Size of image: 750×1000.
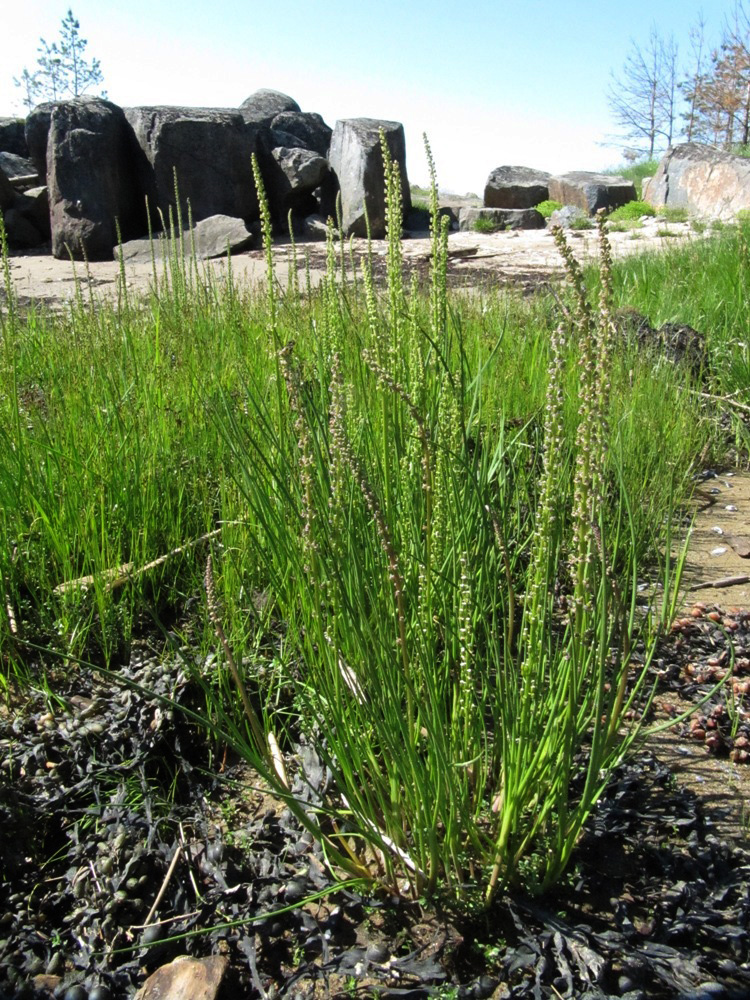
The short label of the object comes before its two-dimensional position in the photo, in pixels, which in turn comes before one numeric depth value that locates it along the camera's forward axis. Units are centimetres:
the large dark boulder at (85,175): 1241
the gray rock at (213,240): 1141
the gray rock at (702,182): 1241
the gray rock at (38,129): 1358
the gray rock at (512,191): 1677
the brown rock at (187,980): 133
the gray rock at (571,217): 1285
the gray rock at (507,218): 1457
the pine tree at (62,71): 2923
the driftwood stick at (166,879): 150
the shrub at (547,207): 1539
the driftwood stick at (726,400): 381
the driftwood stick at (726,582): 252
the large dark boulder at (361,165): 1320
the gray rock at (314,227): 1338
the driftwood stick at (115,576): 216
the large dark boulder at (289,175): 1380
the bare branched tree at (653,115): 2981
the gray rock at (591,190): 1578
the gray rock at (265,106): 1569
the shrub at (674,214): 1256
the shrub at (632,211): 1372
